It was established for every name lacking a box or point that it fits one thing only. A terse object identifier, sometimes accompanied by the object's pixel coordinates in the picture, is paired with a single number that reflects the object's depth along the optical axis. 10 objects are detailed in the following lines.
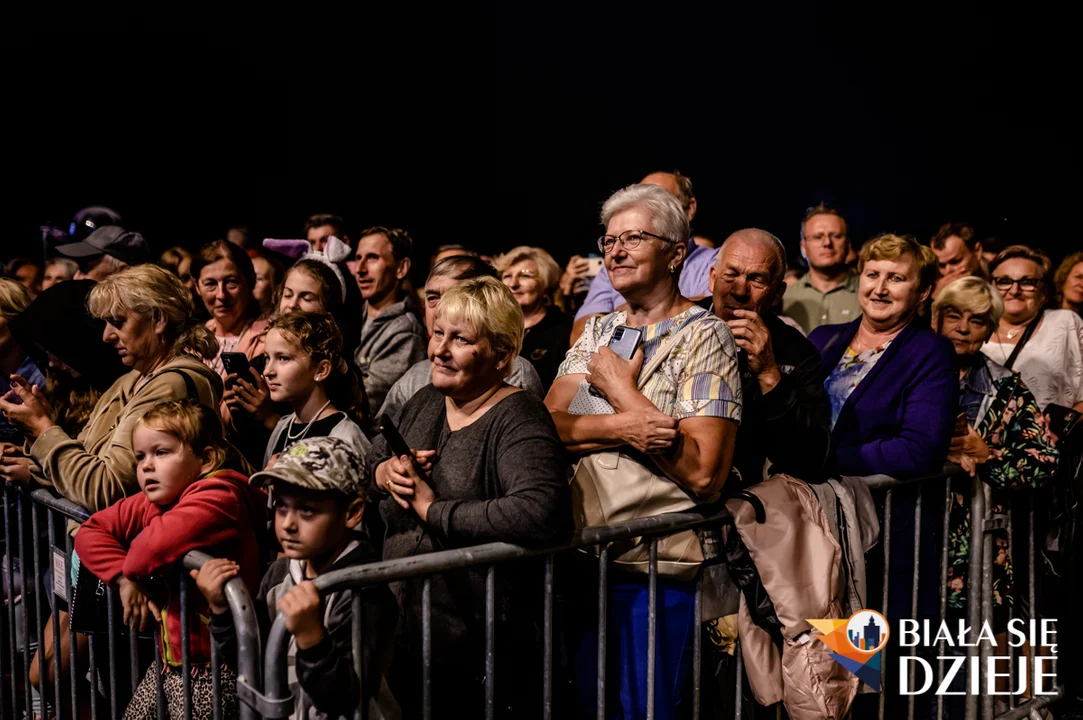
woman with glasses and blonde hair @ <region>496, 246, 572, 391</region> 4.52
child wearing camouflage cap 2.04
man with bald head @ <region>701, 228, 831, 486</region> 2.85
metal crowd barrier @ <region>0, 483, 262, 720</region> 2.01
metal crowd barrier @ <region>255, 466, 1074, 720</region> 1.96
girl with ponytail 3.05
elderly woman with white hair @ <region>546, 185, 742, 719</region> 2.58
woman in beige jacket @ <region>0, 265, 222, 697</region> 2.79
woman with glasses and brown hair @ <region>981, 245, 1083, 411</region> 4.83
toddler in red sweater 2.43
